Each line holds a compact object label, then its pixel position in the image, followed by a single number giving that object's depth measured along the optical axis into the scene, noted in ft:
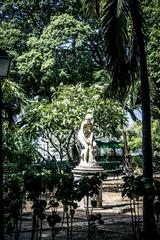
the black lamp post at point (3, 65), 21.26
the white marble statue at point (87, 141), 49.08
